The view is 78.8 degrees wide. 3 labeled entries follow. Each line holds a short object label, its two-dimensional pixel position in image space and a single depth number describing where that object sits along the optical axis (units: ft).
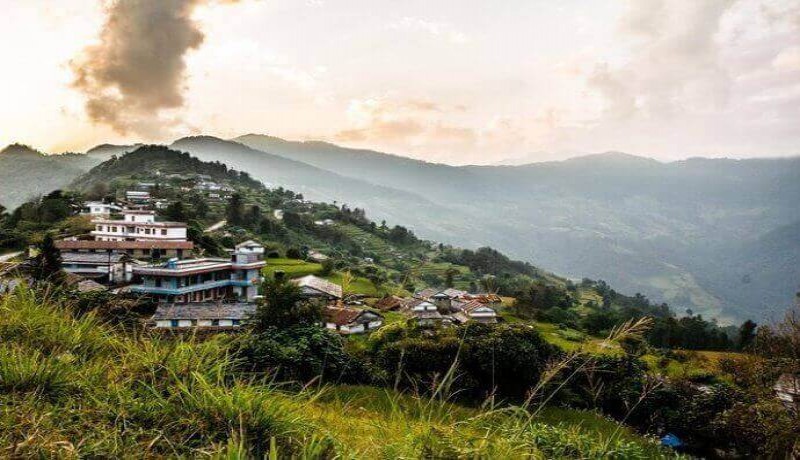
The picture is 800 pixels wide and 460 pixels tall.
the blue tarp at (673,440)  44.31
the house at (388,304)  129.70
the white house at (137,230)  142.00
